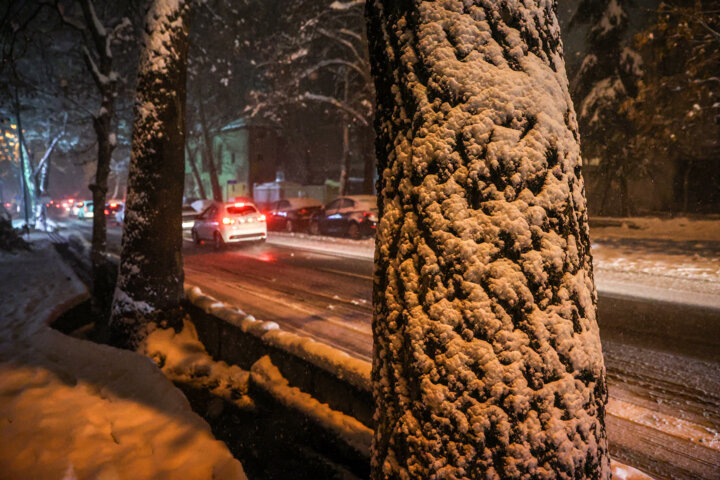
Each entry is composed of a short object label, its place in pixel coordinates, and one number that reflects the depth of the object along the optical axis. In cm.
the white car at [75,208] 3928
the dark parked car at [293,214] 2066
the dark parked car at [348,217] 1677
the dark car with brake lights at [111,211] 3308
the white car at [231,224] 1507
